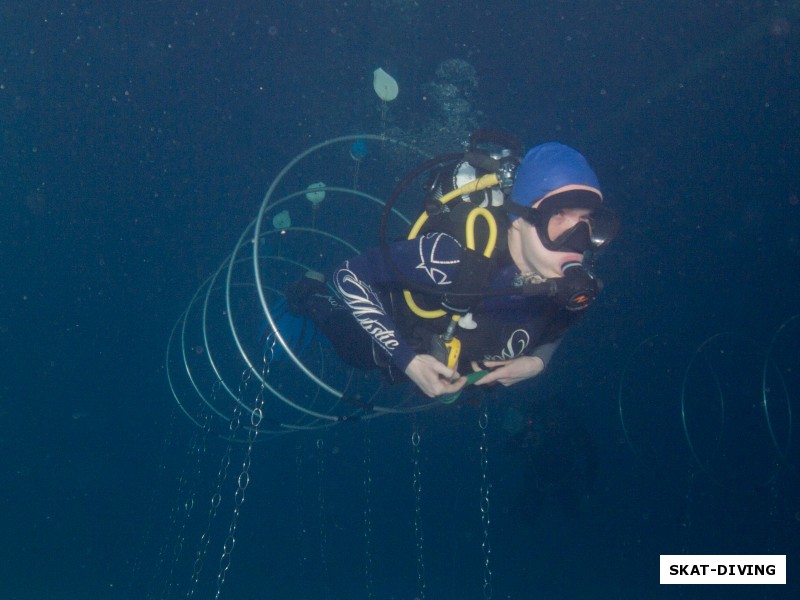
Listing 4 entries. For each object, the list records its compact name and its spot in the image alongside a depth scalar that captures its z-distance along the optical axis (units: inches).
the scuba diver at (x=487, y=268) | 95.3
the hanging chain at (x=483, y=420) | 143.3
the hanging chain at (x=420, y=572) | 555.0
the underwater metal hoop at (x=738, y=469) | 525.3
